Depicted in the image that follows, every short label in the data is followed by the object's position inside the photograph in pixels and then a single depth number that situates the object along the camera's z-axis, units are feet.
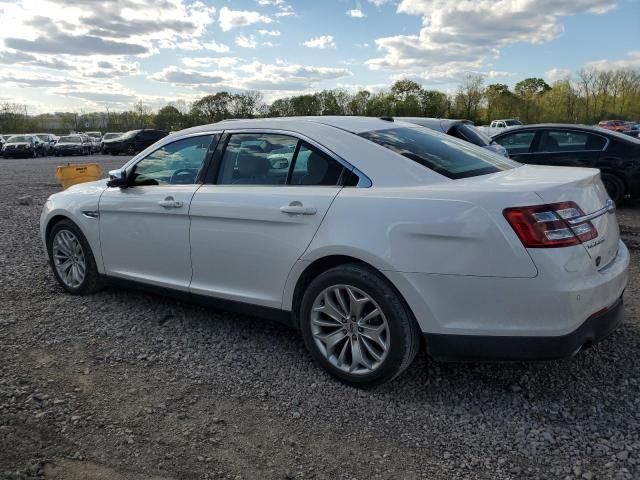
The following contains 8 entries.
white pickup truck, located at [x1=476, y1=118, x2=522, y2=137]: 135.87
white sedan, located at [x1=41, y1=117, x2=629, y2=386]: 8.88
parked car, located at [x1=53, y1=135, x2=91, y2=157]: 127.95
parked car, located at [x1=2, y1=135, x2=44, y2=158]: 116.88
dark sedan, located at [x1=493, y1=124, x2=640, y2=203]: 28.91
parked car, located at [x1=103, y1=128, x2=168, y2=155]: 116.47
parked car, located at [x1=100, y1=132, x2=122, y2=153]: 124.98
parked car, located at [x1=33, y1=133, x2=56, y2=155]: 128.94
